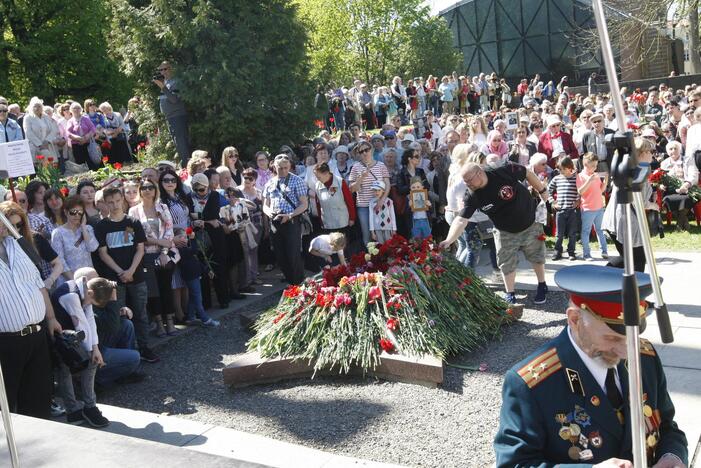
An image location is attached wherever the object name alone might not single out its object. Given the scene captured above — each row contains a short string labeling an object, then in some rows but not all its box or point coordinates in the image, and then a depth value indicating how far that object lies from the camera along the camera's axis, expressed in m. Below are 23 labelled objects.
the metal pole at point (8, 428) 2.28
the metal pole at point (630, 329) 1.97
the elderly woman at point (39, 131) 14.52
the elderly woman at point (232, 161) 11.44
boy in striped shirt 11.11
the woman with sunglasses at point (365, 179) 11.10
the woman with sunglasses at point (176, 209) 9.14
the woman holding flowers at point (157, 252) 8.58
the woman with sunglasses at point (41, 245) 6.20
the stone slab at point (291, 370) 6.95
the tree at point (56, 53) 30.92
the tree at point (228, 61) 13.59
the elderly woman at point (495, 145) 11.44
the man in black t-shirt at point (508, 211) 8.16
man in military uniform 2.82
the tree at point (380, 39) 43.03
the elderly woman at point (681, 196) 12.02
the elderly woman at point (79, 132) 15.71
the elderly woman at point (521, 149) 12.99
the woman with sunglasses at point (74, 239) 7.71
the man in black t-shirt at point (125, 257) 7.95
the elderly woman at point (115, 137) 16.86
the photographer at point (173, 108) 13.79
